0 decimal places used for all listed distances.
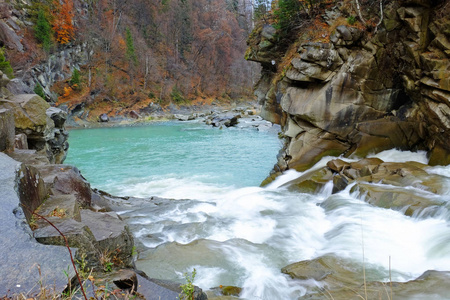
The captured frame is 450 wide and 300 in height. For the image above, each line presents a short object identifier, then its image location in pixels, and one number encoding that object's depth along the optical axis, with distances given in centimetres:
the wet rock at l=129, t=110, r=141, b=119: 3967
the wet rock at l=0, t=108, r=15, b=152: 535
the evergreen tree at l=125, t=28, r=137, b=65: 4753
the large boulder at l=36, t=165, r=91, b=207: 508
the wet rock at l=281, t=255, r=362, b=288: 443
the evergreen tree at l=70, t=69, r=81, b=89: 3784
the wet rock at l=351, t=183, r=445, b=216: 622
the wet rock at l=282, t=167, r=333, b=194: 940
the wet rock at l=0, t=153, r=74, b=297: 200
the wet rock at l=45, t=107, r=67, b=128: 974
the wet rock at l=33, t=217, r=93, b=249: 274
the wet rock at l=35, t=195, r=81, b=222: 349
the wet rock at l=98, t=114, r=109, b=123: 3703
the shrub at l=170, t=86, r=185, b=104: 4834
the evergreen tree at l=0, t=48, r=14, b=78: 1122
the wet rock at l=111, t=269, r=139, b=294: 269
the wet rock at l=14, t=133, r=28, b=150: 679
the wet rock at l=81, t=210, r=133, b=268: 346
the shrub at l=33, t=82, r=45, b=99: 3026
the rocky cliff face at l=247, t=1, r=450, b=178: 852
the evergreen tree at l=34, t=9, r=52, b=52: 3488
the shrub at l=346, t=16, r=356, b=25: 1063
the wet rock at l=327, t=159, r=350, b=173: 948
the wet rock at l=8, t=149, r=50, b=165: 577
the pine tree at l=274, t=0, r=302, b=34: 1289
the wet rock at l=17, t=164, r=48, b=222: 319
